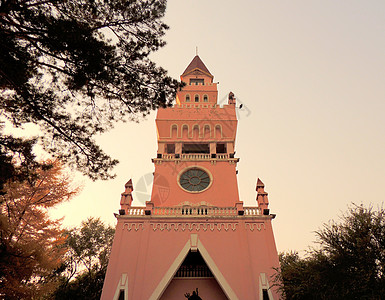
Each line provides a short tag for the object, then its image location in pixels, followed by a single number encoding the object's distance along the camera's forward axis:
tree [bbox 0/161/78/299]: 11.66
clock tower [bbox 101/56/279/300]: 15.75
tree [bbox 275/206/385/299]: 11.05
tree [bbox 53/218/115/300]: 23.48
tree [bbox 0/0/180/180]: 6.92
